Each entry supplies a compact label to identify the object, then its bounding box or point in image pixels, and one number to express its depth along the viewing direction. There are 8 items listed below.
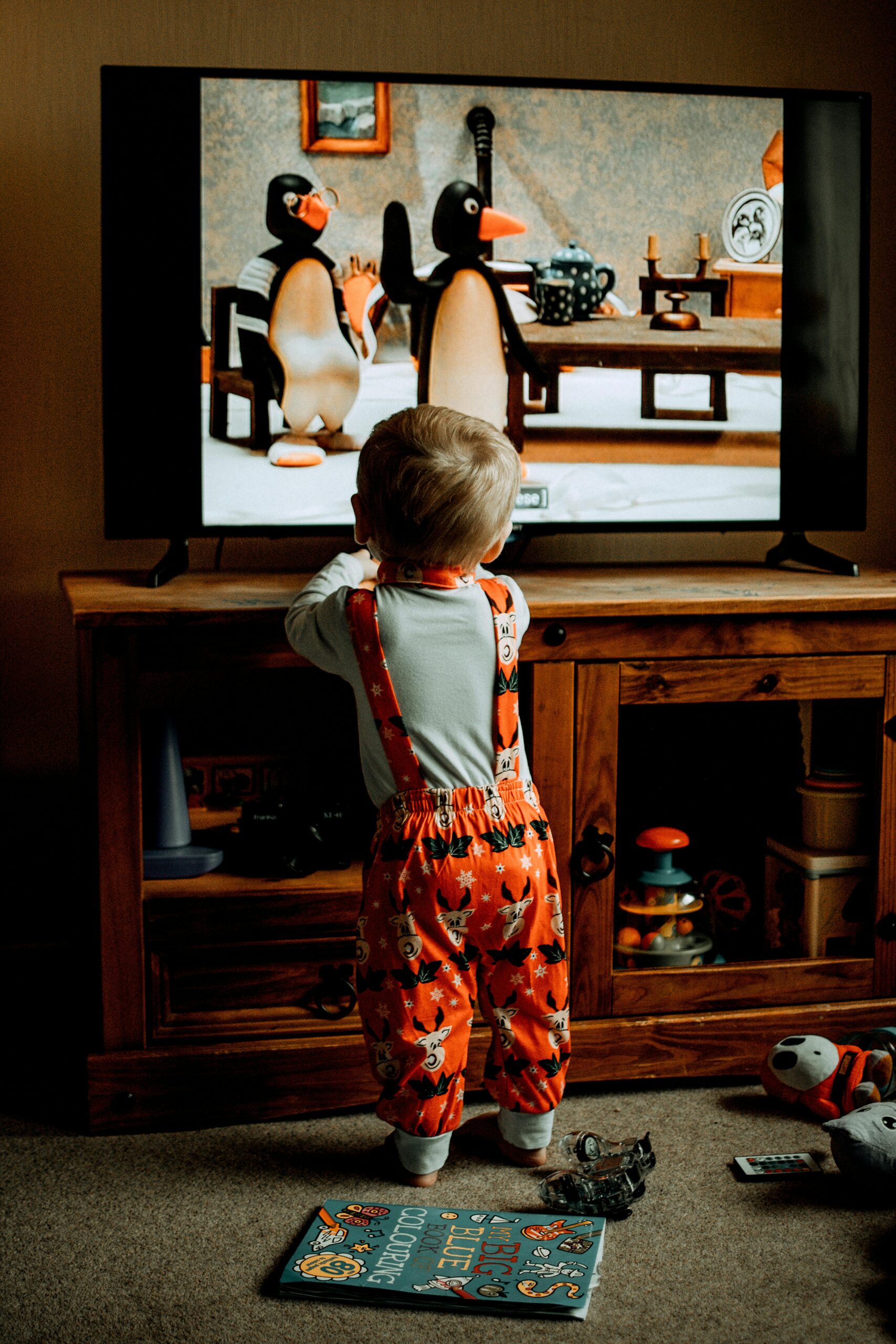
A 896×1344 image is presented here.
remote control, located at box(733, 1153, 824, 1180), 3.21
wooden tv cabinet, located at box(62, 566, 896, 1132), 3.27
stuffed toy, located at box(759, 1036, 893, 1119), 3.30
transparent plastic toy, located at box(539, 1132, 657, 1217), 3.13
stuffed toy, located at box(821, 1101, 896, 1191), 3.15
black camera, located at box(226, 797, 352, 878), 3.37
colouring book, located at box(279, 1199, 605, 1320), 2.99
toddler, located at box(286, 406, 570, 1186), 3.12
